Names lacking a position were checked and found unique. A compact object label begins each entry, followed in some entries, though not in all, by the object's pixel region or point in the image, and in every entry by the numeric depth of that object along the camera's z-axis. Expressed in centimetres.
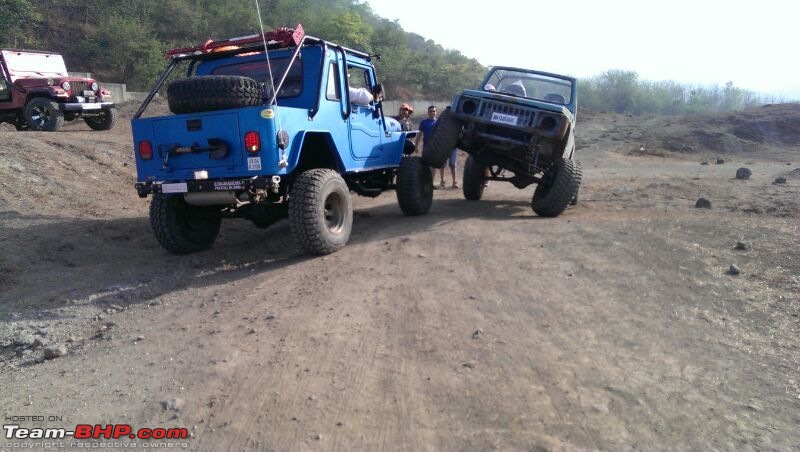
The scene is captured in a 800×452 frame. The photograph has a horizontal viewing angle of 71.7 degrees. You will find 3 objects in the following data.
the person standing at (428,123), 1057
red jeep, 1320
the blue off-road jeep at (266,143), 525
